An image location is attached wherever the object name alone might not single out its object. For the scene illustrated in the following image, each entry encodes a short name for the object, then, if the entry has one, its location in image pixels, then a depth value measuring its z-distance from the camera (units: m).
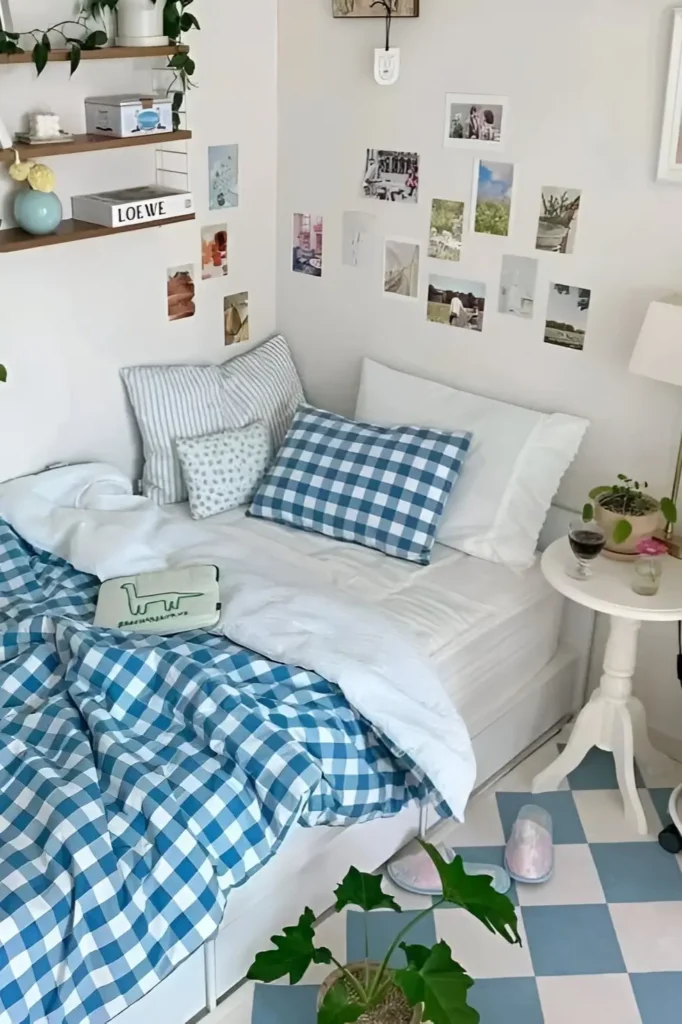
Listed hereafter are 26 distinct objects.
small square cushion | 2.70
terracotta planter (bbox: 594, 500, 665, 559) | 2.30
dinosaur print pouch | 2.13
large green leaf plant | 1.57
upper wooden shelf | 2.13
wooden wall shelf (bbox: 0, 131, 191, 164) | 2.21
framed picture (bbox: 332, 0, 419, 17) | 2.55
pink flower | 2.23
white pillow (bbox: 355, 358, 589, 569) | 2.54
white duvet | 1.98
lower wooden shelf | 2.25
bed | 1.94
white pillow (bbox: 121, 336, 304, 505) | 2.75
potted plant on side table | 2.30
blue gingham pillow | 2.53
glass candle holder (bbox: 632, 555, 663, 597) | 2.21
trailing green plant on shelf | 2.12
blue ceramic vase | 2.29
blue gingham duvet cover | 1.58
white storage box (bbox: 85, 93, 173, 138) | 2.37
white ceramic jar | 2.35
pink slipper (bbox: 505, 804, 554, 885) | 2.21
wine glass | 2.23
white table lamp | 2.15
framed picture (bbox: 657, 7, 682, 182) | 2.15
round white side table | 2.20
